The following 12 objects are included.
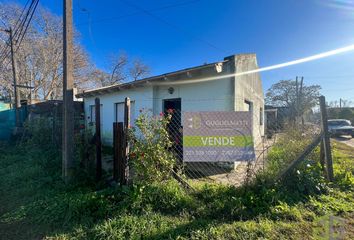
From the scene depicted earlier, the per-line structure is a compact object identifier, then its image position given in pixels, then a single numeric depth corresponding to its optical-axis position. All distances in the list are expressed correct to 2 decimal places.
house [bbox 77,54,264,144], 6.34
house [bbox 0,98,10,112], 13.23
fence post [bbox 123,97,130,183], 3.55
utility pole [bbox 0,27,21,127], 11.61
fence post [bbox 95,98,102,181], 4.50
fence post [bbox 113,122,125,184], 3.65
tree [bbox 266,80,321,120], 32.37
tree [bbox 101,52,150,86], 32.72
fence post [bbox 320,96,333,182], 3.94
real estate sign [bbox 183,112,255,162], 3.87
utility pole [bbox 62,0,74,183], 4.44
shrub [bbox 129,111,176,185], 3.36
